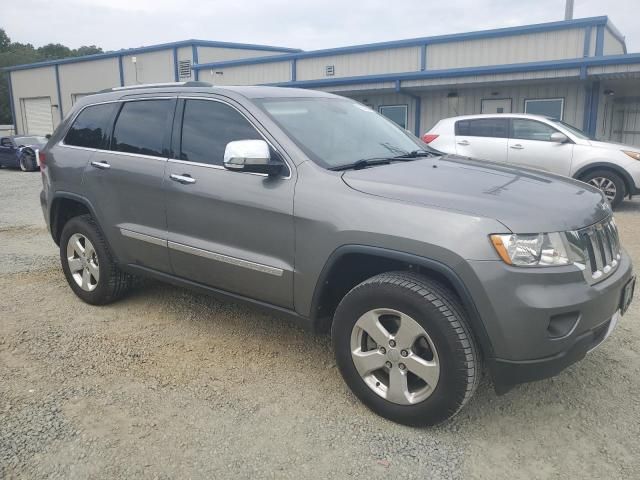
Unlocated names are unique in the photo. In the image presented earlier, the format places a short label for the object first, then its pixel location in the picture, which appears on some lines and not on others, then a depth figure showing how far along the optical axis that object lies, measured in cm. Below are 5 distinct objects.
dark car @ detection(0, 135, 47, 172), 1867
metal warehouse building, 1451
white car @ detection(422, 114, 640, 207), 934
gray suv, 259
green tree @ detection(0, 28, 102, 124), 6045
